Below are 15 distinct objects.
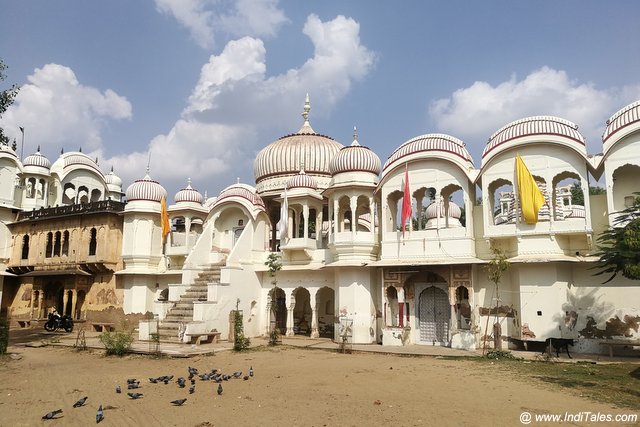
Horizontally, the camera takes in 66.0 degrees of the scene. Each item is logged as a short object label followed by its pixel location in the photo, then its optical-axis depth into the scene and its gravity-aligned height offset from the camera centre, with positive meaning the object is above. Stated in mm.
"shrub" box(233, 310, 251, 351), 14492 -1327
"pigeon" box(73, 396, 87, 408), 7801 -1720
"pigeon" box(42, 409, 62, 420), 7141 -1757
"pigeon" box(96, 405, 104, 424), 6992 -1722
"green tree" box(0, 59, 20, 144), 15208 +5916
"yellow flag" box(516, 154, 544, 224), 14203 +2793
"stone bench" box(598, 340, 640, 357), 12526 -1261
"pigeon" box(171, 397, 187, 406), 7827 -1700
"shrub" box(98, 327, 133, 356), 13711 -1402
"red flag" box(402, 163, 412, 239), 15977 +2841
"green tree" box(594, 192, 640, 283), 10219 +970
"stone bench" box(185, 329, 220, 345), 15766 -1407
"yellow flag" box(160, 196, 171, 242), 21984 +3282
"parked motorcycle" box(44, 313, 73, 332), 21016 -1236
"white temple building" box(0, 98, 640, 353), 14031 +1518
